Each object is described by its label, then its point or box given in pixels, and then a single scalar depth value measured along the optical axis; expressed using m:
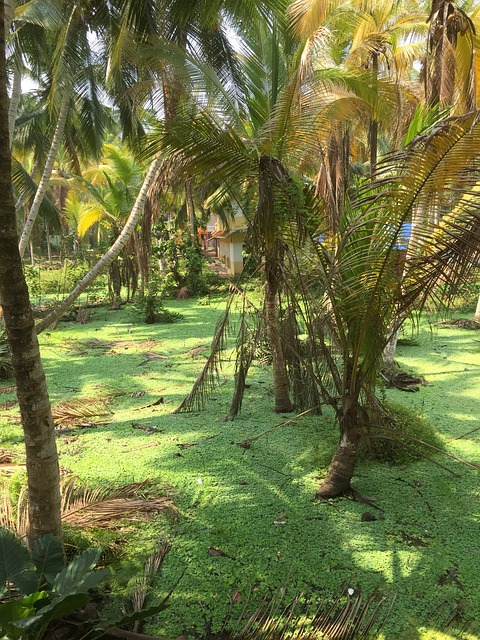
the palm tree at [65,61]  6.64
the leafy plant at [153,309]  11.93
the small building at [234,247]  20.32
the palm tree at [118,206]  13.94
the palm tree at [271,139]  3.60
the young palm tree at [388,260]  2.70
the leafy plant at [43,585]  1.89
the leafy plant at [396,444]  4.30
